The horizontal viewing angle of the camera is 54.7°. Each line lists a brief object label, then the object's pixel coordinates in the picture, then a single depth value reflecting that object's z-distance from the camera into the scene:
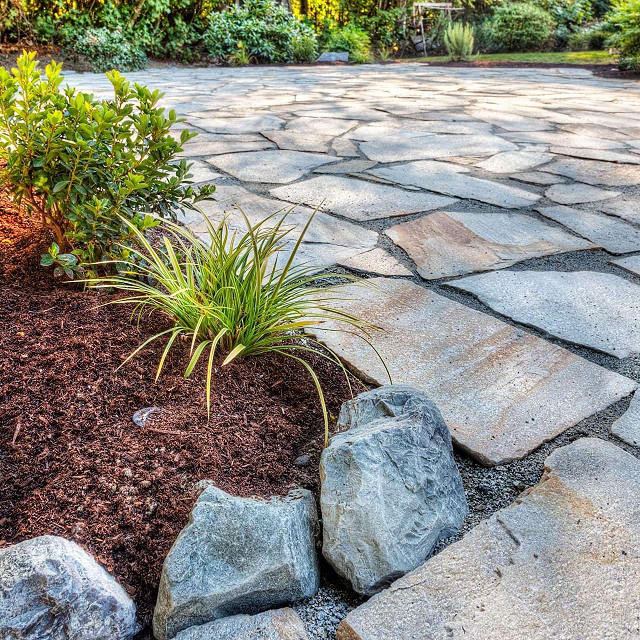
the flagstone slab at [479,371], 1.46
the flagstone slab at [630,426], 1.41
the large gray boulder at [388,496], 1.10
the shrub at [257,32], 11.84
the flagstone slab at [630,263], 2.29
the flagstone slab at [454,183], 3.04
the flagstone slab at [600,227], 2.52
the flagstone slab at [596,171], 3.33
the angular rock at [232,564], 1.02
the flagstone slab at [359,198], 2.84
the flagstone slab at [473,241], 2.34
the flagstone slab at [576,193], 3.06
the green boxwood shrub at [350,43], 13.21
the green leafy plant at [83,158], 1.69
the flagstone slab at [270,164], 3.28
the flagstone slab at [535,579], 0.97
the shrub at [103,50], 10.20
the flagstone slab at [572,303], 1.85
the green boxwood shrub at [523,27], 13.48
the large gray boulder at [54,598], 0.94
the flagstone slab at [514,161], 3.55
